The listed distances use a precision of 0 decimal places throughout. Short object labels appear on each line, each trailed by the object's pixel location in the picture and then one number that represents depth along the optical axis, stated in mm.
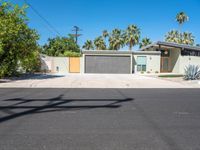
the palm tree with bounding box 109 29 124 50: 35706
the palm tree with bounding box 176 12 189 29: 38653
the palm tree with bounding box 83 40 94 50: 41946
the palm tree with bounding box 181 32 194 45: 37030
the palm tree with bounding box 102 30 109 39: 39625
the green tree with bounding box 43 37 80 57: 34756
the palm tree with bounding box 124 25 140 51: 33430
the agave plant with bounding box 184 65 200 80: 14389
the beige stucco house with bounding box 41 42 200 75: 22410
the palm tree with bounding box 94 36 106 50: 38973
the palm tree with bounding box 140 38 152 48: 36147
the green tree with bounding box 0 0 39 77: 12433
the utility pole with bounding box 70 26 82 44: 35521
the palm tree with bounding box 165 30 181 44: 37090
